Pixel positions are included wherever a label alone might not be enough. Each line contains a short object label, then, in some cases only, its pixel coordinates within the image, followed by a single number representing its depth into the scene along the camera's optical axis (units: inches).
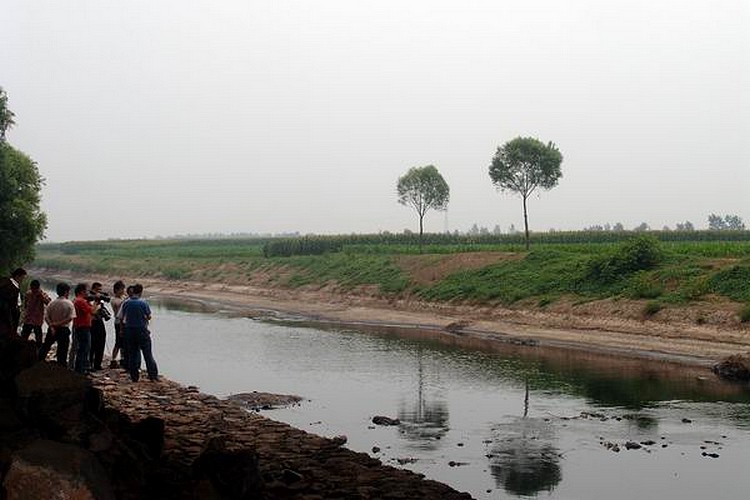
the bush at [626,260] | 1665.8
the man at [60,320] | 717.3
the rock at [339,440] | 638.3
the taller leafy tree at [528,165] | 2333.9
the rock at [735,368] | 1005.8
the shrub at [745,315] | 1239.5
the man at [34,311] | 758.5
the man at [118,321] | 831.6
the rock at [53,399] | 387.2
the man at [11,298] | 680.5
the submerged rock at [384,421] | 757.9
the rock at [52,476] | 332.2
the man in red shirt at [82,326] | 754.8
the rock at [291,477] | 489.1
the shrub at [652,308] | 1403.8
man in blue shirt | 780.6
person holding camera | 802.2
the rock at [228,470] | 388.8
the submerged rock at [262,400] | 823.0
